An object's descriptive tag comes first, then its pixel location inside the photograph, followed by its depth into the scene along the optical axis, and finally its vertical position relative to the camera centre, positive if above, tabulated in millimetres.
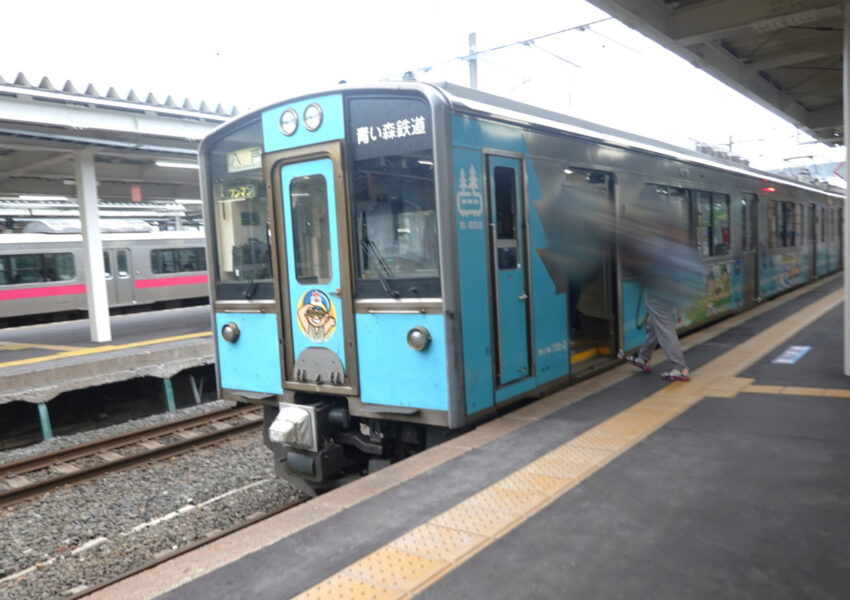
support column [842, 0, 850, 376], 5988 +87
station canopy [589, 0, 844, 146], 6539 +2182
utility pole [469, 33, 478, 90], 11445 +3237
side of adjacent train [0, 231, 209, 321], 17297 -83
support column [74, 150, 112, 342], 11969 +341
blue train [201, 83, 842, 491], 4656 -61
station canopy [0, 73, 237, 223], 9539 +2108
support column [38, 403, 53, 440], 9200 -2059
